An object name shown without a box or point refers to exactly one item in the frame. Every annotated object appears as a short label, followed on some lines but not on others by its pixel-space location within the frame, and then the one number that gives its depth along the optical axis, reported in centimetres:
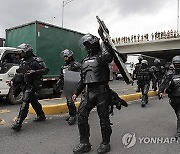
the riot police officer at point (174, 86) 291
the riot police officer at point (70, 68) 351
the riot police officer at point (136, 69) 568
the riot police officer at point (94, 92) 236
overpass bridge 1830
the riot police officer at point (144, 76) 544
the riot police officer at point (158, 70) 715
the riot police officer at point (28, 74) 319
